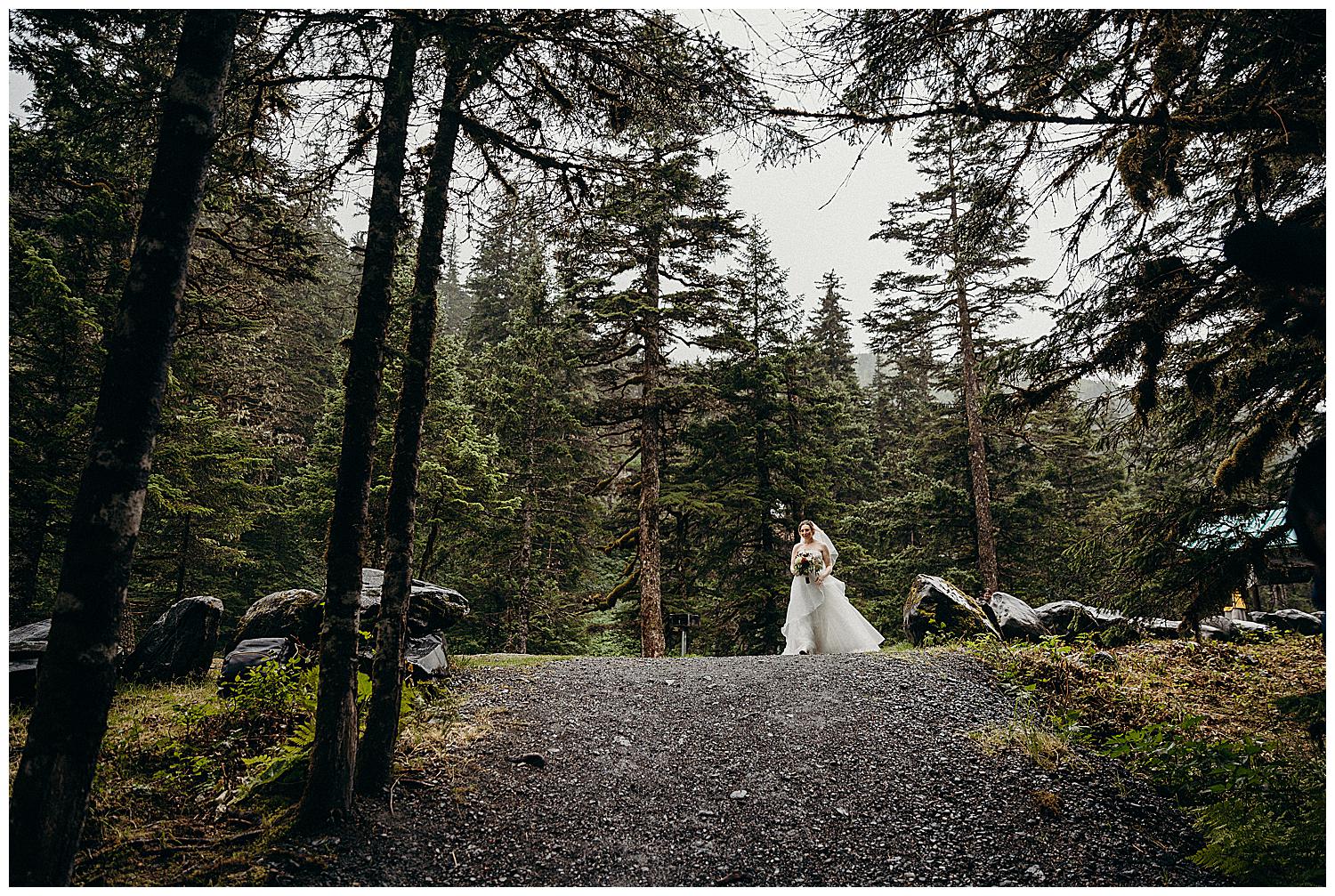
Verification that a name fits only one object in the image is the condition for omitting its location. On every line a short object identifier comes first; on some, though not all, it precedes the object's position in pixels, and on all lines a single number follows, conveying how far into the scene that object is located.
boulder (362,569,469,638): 7.77
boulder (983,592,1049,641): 10.12
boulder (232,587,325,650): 7.32
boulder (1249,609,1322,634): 11.57
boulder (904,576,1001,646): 9.62
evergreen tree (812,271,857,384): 28.75
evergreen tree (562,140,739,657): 14.66
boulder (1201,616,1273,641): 10.70
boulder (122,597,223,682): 7.40
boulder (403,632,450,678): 6.90
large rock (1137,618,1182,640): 10.80
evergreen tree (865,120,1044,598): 16.20
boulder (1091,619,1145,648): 5.96
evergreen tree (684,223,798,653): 16.31
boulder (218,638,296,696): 6.53
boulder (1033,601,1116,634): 10.27
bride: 10.84
